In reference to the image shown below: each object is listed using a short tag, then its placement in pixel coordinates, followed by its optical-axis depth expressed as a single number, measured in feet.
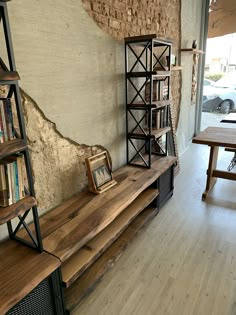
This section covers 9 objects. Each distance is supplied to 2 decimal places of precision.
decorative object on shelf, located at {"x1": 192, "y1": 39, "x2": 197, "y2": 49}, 13.43
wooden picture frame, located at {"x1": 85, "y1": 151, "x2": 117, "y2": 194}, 7.05
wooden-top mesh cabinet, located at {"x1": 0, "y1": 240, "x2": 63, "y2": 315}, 3.88
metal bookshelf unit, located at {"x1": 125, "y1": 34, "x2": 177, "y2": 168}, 8.14
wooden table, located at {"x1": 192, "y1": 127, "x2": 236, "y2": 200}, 8.88
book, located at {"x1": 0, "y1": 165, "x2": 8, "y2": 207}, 4.13
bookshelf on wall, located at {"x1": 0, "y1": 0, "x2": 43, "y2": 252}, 3.73
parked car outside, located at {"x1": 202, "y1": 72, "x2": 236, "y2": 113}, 16.69
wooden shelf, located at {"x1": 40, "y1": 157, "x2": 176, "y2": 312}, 5.17
